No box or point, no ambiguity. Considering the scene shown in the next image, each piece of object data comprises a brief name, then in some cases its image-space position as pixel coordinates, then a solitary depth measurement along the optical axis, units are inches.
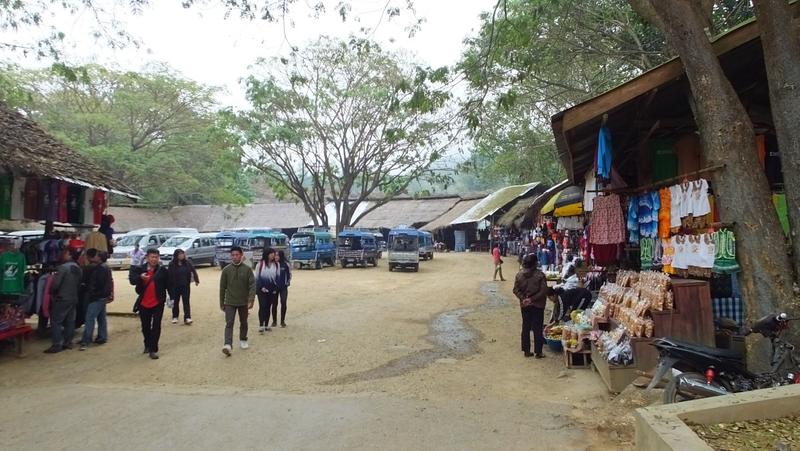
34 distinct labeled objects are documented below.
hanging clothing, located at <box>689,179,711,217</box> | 216.2
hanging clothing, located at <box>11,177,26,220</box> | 332.8
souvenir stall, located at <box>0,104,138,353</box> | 309.0
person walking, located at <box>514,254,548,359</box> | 296.4
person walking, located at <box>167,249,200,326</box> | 373.2
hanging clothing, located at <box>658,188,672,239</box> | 247.6
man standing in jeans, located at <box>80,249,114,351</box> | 325.7
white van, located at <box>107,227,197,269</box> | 943.0
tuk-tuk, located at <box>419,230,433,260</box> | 1211.9
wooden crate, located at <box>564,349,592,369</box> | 272.4
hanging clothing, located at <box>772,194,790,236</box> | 227.5
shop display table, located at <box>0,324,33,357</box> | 298.6
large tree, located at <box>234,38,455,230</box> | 970.1
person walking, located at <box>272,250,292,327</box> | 379.2
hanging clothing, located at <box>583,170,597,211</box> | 362.6
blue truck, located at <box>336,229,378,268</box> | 1050.7
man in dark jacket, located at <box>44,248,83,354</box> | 313.3
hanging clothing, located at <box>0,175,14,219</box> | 326.6
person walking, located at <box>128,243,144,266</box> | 551.0
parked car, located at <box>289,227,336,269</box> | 1026.1
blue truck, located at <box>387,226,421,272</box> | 960.9
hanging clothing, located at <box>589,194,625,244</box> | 293.1
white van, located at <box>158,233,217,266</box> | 934.4
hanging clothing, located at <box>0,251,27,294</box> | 309.7
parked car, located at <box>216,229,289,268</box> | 982.4
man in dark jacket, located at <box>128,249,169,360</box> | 299.3
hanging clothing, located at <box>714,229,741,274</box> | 195.9
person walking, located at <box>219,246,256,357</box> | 308.3
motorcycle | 161.5
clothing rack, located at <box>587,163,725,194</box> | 181.2
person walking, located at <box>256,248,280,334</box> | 367.2
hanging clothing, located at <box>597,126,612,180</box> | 262.2
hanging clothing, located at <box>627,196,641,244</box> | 281.1
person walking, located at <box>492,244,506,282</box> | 773.9
